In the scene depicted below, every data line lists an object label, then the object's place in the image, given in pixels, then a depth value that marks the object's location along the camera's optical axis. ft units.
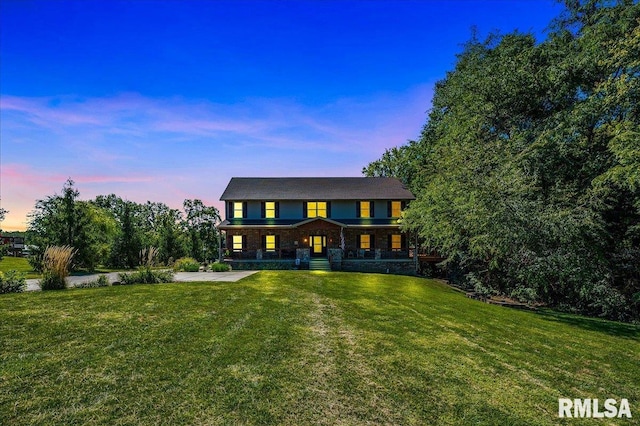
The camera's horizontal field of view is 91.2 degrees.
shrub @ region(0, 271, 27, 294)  39.37
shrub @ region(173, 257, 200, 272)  71.77
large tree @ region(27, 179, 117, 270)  70.95
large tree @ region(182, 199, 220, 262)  140.42
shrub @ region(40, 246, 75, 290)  41.78
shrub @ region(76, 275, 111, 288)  44.79
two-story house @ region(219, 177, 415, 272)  94.43
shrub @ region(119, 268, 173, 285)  48.37
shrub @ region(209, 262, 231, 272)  74.49
